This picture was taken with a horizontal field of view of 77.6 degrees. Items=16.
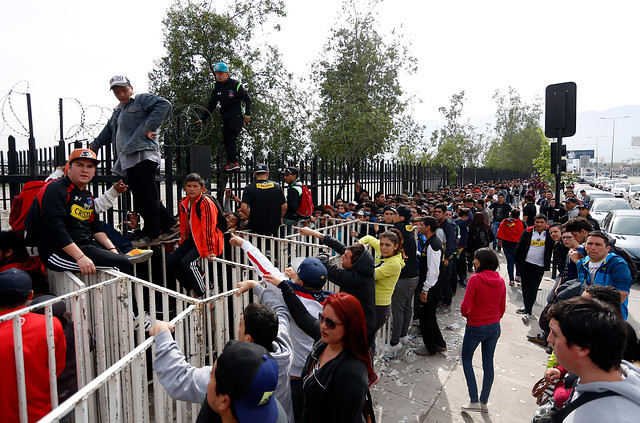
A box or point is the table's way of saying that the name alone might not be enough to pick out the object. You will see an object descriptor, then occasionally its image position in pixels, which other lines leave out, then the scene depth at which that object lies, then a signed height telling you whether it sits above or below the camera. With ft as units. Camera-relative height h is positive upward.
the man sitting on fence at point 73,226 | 10.55 -1.28
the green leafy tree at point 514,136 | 124.67 +13.00
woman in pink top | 13.69 -4.78
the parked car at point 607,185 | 128.36 -2.97
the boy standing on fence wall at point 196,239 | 13.57 -2.07
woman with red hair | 7.34 -3.65
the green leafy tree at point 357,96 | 46.32 +10.15
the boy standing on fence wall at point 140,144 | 14.57 +1.31
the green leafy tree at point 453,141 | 71.41 +7.55
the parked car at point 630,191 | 101.39 -3.77
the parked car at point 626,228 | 30.81 -4.45
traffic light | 25.25 +1.15
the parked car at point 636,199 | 91.56 -5.34
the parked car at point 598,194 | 69.16 -3.07
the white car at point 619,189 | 102.72 -3.58
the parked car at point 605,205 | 47.93 -3.57
